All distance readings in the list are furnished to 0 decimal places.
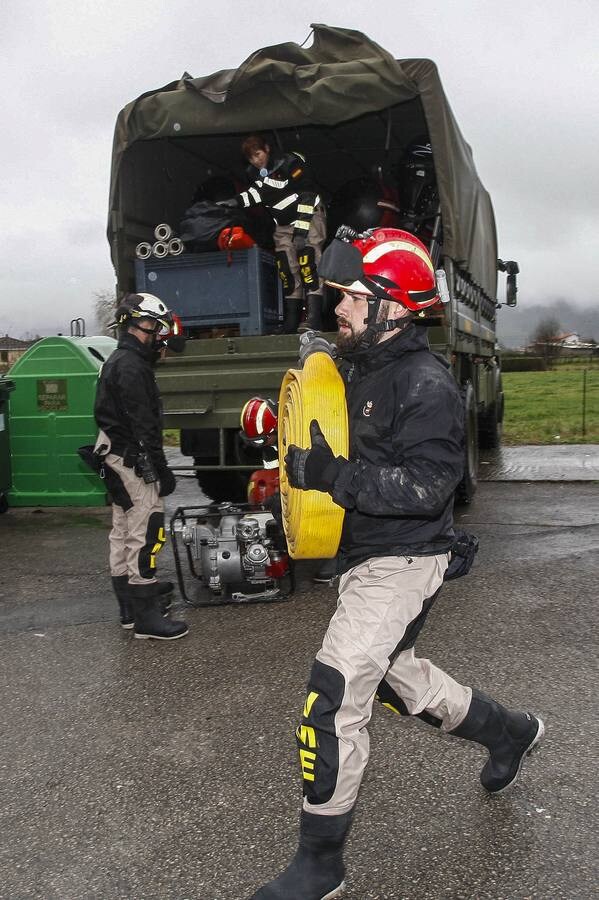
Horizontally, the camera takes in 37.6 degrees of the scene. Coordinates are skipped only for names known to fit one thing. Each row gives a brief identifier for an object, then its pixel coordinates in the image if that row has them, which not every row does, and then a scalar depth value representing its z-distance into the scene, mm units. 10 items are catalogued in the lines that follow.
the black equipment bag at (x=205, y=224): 6633
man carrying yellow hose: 2467
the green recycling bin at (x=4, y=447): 8859
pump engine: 5309
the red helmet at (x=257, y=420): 5004
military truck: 6146
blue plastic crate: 6594
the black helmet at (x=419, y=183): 7191
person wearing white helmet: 4852
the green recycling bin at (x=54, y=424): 8883
